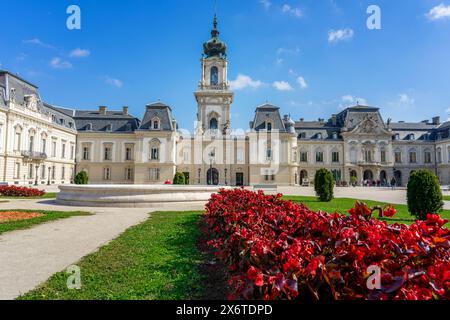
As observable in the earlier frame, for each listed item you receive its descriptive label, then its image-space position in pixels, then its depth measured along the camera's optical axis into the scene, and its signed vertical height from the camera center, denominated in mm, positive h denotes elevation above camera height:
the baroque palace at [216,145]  44844 +5888
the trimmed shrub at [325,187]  19031 -450
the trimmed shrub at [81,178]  28572 +141
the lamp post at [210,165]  44244 +2316
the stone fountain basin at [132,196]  14555 -860
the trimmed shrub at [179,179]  29188 +79
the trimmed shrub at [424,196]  10454 -567
